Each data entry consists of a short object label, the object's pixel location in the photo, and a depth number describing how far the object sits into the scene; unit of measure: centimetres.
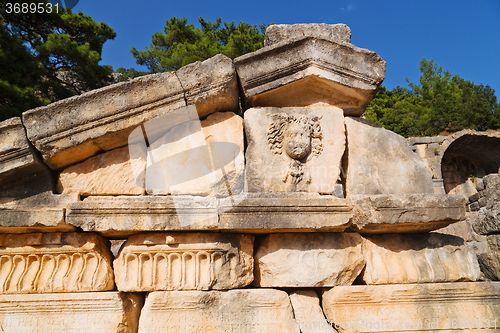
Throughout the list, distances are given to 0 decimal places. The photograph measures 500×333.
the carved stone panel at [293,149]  232
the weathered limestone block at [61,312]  207
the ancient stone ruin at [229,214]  208
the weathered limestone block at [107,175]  230
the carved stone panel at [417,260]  227
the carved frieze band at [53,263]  213
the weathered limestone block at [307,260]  220
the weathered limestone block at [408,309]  218
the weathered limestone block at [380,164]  239
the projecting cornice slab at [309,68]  240
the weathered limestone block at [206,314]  207
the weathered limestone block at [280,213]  207
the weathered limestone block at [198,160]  231
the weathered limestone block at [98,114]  218
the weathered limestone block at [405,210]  213
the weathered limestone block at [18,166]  211
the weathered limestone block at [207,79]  229
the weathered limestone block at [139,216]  206
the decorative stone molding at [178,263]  213
